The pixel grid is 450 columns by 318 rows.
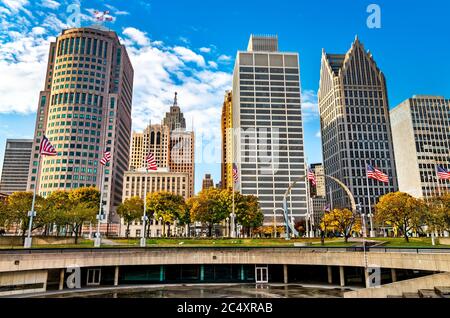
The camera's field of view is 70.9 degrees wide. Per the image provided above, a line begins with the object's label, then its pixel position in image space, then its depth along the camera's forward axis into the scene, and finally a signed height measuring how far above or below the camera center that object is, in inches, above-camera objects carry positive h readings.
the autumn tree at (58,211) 2086.2 +99.6
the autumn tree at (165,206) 3120.1 +176.5
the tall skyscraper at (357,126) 6038.4 +1924.0
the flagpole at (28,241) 1413.3 -71.9
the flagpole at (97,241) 1707.7 -87.6
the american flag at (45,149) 1413.6 +338.6
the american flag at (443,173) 1802.4 +275.3
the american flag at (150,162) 1726.1 +336.1
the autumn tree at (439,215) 1935.3 +43.5
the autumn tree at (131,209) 3312.0 +158.8
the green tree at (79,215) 2177.7 +66.7
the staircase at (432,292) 670.5 -153.5
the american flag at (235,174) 2005.4 +307.2
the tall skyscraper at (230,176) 7623.0 +1133.3
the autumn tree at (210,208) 2800.2 +138.6
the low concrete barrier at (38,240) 1771.3 -93.1
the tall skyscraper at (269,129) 6304.1 +1931.2
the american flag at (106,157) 1769.2 +372.3
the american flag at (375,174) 1838.6 +286.0
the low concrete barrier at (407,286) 781.3 -162.2
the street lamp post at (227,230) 4252.5 -92.1
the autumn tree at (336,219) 2412.2 +31.8
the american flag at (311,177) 2058.3 +296.8
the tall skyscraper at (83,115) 5147.6 +1895.9
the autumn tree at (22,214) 1987.0 +69.8
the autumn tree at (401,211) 2113.7 +77.5
